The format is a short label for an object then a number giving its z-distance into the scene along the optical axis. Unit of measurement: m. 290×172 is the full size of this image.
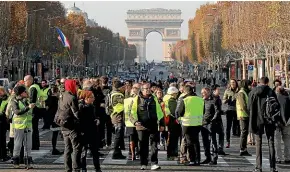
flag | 72.33
